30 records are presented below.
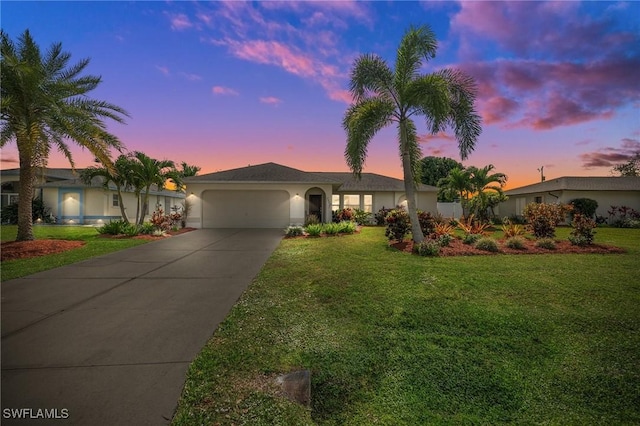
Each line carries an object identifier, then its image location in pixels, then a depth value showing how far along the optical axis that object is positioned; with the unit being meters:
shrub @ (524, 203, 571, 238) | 11.10
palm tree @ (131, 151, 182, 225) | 15.81
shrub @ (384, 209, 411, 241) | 10.67
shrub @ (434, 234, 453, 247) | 9.80
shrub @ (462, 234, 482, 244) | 10.47
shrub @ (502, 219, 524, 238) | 11.16
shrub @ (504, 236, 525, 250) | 9.76
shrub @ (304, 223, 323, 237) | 13.62
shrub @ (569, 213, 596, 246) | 10.01
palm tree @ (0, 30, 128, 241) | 9.31
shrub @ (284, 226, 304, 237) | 14.26
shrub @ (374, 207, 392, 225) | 20.19
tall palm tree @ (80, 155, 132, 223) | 15.72
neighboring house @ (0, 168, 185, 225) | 20.98
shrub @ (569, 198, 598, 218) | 20.42
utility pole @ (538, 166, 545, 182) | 43.06
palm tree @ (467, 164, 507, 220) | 19.64
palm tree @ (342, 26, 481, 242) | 9.99
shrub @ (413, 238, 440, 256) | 8.85
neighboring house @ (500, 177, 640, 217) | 21.25
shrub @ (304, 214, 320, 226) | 16.97
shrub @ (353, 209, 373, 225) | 19.98
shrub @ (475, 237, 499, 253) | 9.43
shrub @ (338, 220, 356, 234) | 14.57
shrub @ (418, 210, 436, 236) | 11.12
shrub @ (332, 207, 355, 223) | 18.07
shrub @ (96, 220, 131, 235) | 14.27
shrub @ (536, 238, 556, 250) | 9.71
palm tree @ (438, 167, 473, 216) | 20.36
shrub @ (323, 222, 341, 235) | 14.16
